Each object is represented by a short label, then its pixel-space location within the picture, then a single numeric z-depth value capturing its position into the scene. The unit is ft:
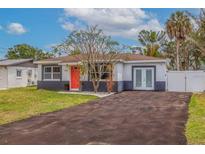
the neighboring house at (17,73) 58.05
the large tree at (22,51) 112.61
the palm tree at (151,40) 80.43
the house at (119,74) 47.30
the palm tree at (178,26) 65.19
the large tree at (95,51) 45.67
